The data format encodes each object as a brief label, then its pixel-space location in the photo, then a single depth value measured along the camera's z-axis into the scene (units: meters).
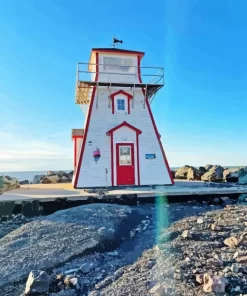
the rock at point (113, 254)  6.50
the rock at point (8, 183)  14.10
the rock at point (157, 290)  4.42
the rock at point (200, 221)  8.28
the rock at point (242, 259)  5.12
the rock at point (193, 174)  20.91
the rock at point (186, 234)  6.91
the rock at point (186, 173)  21.15
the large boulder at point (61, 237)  5.91
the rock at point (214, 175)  19.31
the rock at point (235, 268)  4.80
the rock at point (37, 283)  4.86
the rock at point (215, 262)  5.11
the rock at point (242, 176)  17.02
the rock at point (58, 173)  21.08
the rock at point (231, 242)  6.15
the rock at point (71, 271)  5.53
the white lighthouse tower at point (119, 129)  13.57
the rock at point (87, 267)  5.59
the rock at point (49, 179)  19.81
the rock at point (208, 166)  24.09
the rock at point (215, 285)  4.28
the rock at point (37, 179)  21.55
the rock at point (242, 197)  12.03
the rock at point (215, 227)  7.50
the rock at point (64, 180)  20.52
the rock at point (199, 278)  4.57
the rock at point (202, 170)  22.88
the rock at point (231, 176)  18.73
